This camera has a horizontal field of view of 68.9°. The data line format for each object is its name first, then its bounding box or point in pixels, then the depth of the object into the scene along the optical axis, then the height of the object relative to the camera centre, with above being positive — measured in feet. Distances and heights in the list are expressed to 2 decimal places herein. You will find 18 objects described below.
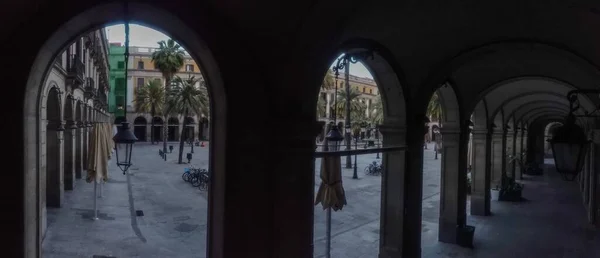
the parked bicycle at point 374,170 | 98.12 -9.62
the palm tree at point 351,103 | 157.17 +9.61
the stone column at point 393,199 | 28.14 -4.66
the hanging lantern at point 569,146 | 20.52 -0.78
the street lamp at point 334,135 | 37.22 -0.71
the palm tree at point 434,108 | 116.16 +5.61
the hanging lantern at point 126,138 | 23.56 -0.75
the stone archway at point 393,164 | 27.53 -2.37
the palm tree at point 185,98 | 118.01 +7.43
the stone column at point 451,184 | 38.34 -4.94
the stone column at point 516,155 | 73.35 -4.49
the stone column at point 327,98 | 212.48 +13.44
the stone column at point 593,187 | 44.45 -5.87
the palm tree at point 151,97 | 159.02 +10.18
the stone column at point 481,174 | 49.62 -5.37
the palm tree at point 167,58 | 135.44 +20.73
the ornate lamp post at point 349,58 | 22.81 +3.78
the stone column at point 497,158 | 60.80 -4.19
